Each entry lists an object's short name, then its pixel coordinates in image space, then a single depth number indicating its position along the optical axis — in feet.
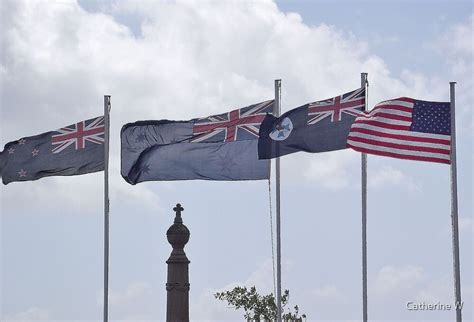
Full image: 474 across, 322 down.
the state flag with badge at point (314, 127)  120.67
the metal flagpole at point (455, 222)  112.88
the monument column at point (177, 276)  139.03
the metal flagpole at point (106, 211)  132.98
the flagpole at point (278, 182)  126.31
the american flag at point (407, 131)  113.80
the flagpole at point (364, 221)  121.80
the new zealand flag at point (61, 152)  134.51
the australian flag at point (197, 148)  127.65
